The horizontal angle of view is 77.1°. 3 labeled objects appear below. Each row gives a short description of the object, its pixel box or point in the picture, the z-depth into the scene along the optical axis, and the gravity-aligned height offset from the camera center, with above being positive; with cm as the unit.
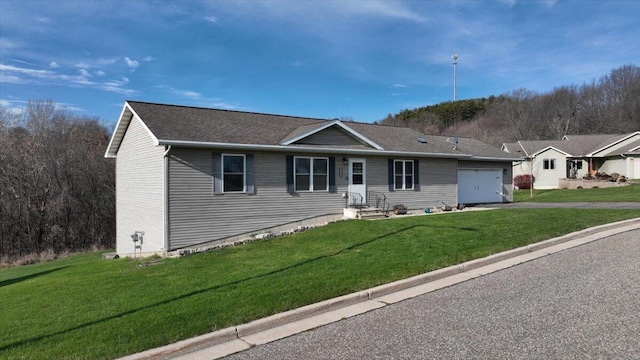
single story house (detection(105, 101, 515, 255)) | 1269 +27
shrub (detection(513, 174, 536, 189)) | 3731 -15
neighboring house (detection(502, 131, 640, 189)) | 3512 +195
